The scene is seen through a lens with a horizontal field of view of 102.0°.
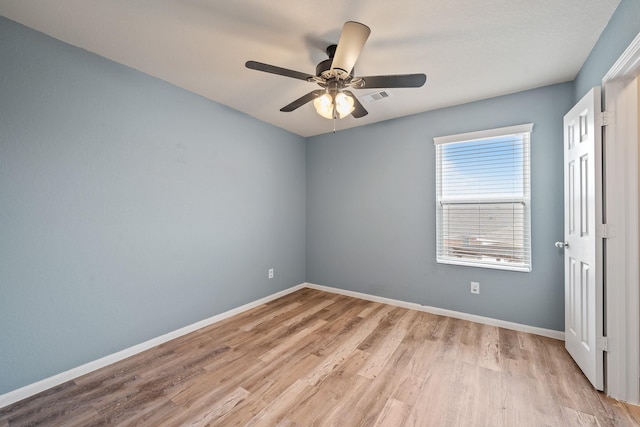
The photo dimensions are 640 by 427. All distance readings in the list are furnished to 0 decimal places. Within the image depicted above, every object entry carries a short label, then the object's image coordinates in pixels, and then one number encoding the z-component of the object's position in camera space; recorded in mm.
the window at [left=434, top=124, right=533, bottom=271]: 2738
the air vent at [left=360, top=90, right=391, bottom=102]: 2762
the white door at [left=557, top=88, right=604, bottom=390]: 1799
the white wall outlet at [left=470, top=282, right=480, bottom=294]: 2936
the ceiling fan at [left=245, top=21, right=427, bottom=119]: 1501
